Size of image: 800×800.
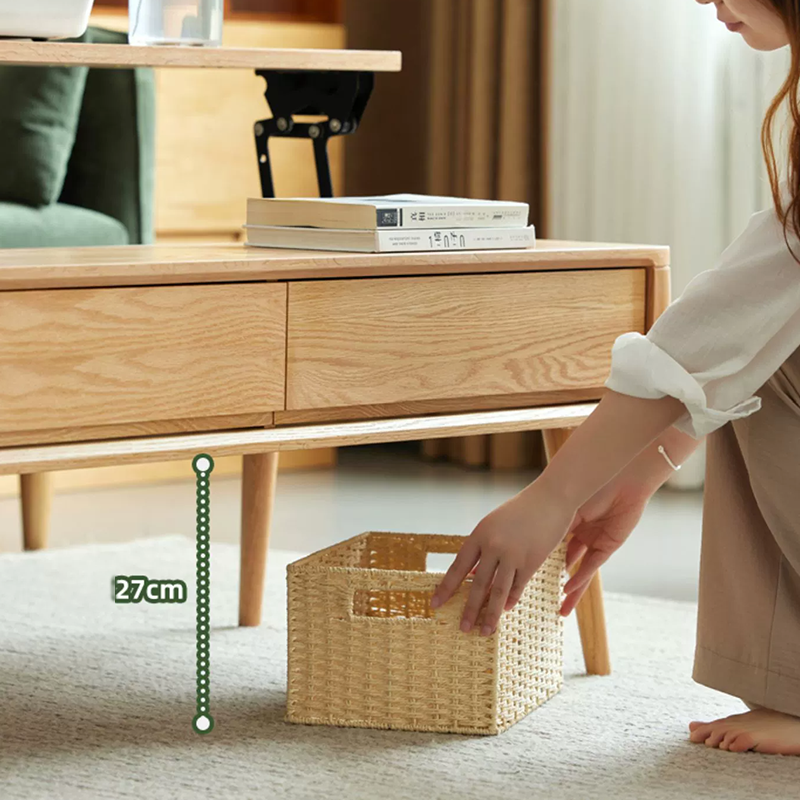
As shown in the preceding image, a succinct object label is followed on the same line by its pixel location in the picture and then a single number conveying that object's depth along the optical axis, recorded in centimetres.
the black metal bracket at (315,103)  400
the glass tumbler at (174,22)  378
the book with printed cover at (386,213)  372
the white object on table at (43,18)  370
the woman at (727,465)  351
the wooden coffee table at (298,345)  353
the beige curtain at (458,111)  600
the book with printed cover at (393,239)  371
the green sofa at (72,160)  464
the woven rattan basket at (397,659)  365
